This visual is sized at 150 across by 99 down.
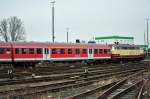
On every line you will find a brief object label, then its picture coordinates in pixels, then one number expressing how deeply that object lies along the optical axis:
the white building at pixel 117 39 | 105.99
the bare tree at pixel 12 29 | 85.81
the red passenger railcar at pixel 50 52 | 33.97
